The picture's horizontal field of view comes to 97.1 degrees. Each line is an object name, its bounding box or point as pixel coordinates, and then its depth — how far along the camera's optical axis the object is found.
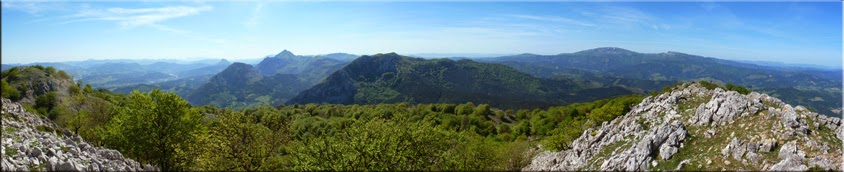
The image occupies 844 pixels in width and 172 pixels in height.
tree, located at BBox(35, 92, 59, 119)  75.62
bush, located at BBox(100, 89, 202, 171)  41.47
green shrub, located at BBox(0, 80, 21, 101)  66.55
